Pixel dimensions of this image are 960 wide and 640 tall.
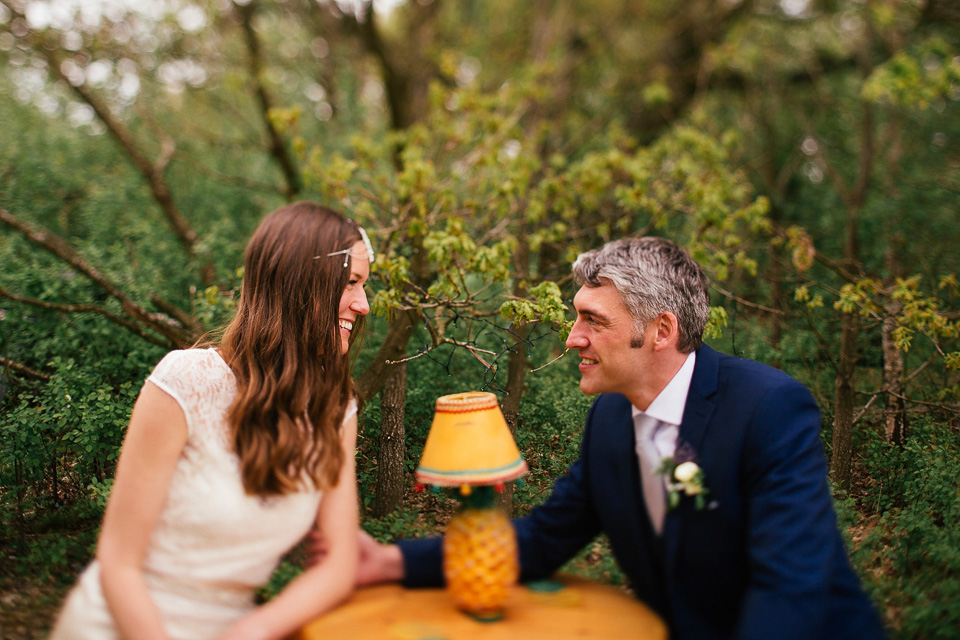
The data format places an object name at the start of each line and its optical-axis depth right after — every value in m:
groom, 1.91
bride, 1.98
